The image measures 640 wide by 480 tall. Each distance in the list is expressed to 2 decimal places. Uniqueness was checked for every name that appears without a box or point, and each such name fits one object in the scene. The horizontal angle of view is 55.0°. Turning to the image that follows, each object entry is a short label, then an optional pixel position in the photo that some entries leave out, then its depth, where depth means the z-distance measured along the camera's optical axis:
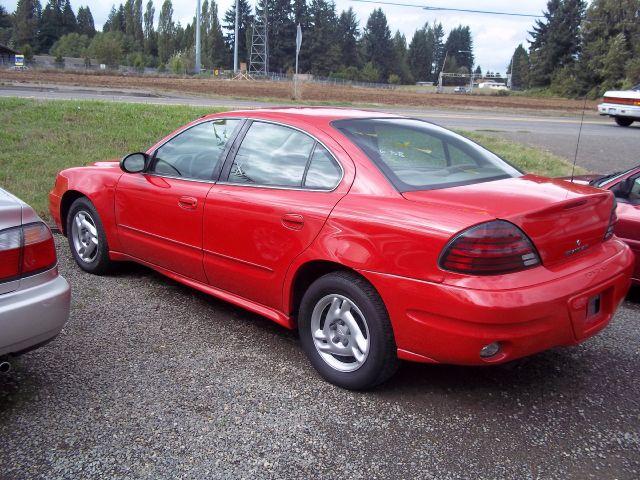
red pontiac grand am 2.86
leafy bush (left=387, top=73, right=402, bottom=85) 98.33
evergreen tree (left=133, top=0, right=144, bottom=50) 115.50
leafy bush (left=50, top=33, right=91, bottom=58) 90.25
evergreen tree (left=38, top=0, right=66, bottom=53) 105.31
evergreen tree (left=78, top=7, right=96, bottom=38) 119.59
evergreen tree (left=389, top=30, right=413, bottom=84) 109.50
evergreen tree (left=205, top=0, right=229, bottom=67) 103.25
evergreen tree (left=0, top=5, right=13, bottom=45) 99.71
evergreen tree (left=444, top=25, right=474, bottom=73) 138.38
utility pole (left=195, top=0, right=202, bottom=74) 44.72
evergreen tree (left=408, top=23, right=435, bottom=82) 123.20
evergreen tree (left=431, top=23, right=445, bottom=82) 130.10
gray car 2.86
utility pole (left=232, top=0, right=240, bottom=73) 53.83
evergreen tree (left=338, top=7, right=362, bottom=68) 100.50
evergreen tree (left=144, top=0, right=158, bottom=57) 111.68
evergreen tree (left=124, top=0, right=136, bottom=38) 114.44
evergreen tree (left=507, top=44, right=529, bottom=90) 85.25
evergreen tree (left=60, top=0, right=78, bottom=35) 108.62
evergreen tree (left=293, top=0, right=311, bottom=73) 92.94
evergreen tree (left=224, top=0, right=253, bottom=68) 103.62
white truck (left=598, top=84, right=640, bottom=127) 20.50
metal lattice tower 87.46
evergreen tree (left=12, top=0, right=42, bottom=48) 99.69
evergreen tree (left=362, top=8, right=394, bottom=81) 107.38
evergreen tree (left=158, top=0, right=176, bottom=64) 108.91
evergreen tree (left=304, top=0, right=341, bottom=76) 92.25
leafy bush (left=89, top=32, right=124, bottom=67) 76.25
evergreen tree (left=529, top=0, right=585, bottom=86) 49.69
